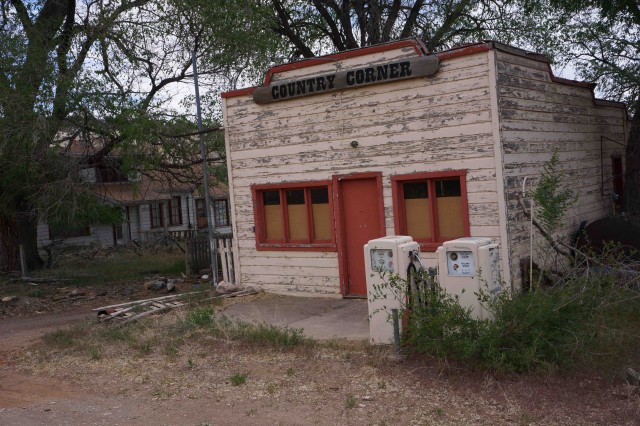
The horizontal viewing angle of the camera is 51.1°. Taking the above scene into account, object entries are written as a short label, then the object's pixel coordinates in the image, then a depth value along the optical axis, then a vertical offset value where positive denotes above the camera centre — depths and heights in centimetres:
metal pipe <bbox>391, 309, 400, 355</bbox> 775 -143
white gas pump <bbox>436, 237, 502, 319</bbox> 773 -80
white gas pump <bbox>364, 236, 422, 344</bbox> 812 -82
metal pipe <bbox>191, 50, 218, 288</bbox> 1345 +39
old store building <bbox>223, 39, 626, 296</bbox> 1013 +88
